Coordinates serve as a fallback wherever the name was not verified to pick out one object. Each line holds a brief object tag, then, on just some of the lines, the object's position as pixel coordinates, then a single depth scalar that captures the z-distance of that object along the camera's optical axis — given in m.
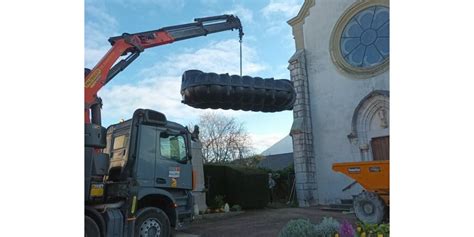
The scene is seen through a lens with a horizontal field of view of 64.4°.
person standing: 11.48
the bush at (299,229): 2.87
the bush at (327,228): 2.89
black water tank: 6.36
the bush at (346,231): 2.65
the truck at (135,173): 4.83
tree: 25.55
